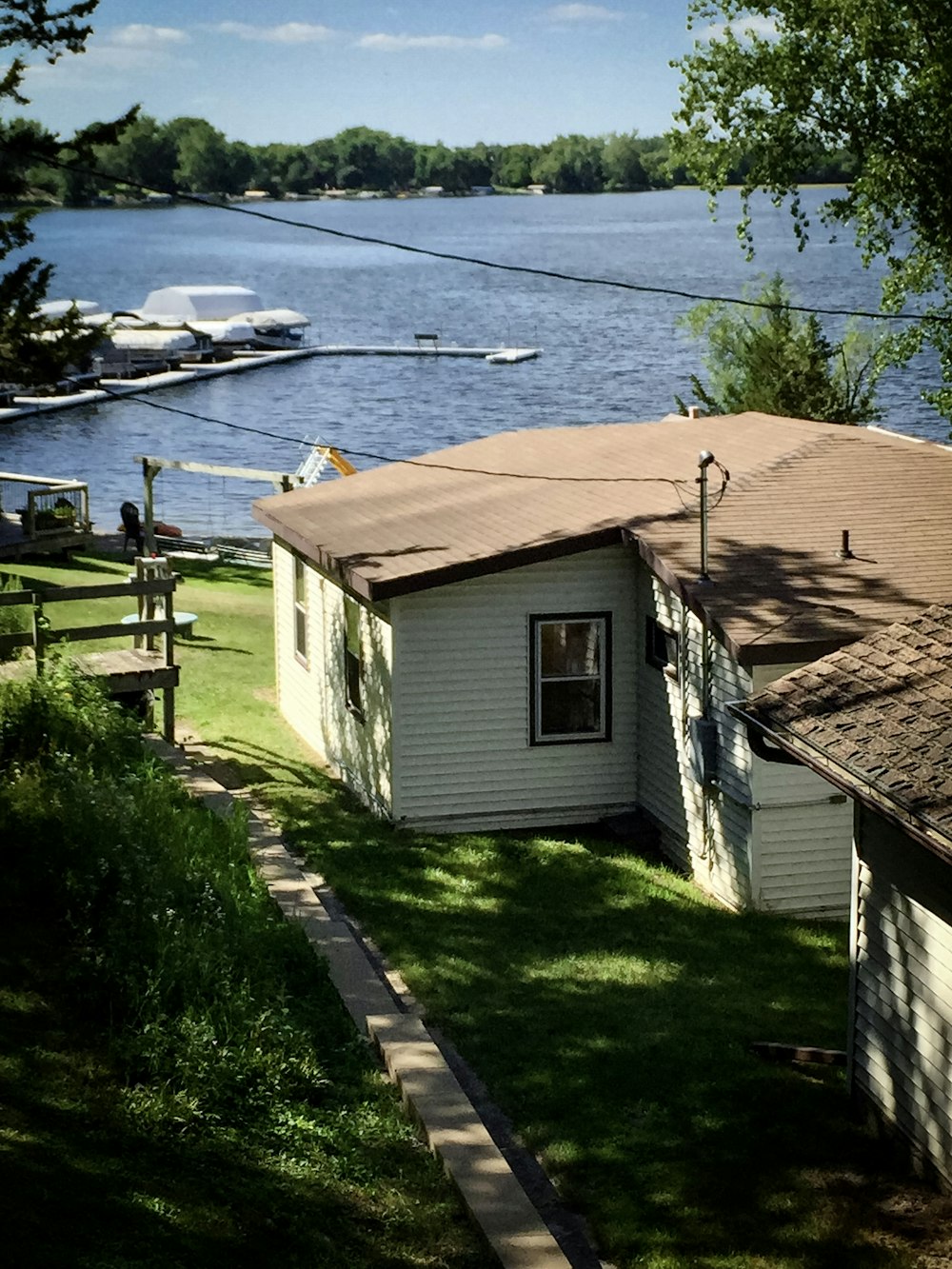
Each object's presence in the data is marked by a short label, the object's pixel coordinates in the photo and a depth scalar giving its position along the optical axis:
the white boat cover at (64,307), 112.23
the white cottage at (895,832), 9.75
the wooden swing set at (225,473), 29.11
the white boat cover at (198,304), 133.75
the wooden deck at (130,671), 20.20
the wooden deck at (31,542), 36.95
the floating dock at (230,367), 106.81
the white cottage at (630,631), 15.73
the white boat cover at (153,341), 118.06
